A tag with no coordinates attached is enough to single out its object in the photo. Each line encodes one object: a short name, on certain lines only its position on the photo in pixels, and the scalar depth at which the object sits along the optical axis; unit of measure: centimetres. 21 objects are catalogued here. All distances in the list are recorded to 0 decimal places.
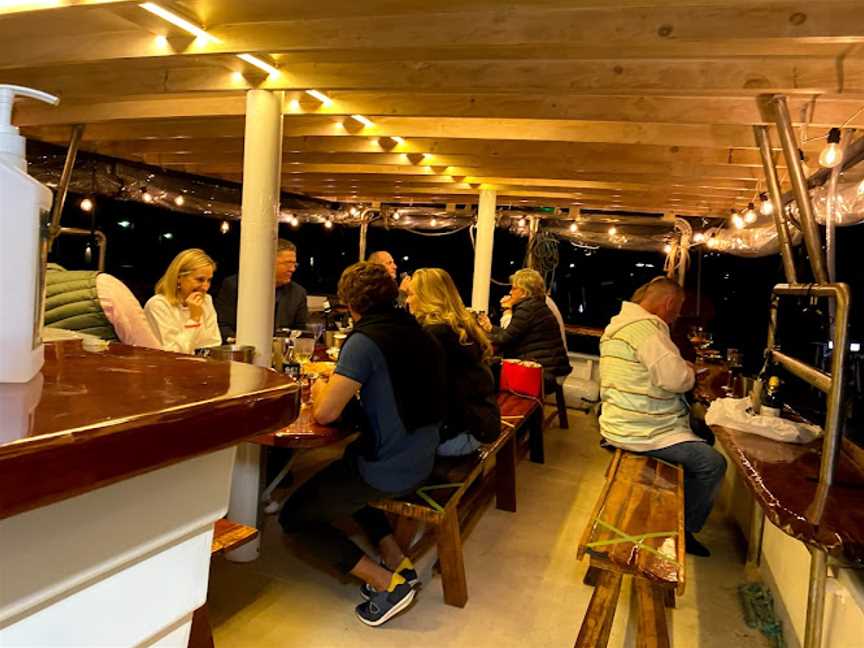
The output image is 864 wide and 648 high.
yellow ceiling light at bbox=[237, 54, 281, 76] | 282
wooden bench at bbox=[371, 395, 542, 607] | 263
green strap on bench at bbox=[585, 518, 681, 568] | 222
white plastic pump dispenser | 56
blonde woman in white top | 319
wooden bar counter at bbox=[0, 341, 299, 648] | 44
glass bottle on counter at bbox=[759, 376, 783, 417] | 277
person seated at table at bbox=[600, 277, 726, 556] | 320
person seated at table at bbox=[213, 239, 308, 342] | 442
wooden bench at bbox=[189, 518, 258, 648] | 225
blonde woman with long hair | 305
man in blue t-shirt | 247
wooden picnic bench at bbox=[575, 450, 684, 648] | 212
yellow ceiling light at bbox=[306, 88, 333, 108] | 342
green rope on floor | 265
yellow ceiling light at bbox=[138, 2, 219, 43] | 236
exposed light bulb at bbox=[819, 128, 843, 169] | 277
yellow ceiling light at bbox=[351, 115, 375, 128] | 406
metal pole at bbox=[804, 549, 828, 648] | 176
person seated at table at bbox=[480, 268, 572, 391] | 518
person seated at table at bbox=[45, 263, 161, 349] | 231
